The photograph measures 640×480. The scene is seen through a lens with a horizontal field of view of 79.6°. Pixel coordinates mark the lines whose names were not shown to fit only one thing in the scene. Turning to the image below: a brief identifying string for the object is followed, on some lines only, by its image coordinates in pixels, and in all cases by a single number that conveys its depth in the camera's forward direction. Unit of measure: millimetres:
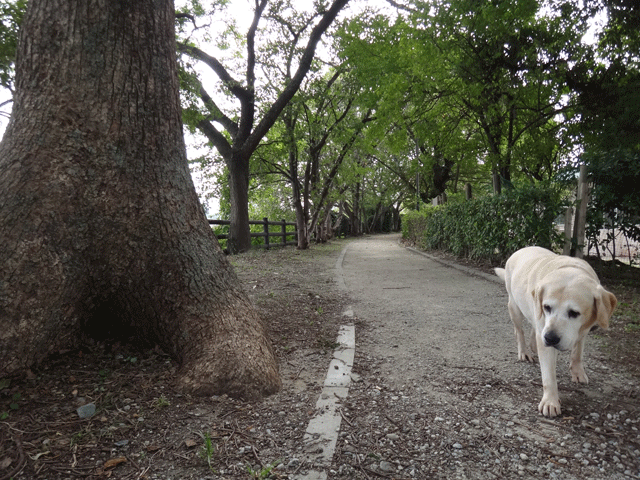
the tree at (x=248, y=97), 12227
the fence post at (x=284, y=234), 19900
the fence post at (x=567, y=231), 6977
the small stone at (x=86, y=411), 2213
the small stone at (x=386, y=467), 1997
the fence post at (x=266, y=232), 16891
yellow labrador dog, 2400
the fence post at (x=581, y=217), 6941
